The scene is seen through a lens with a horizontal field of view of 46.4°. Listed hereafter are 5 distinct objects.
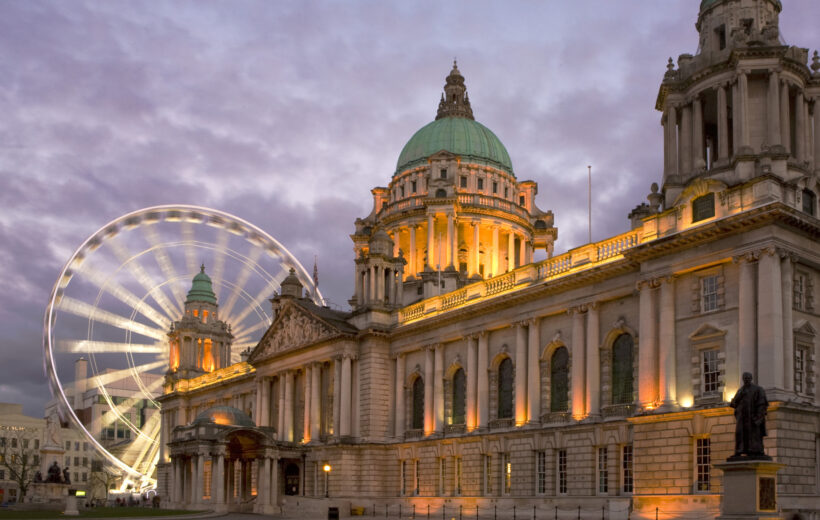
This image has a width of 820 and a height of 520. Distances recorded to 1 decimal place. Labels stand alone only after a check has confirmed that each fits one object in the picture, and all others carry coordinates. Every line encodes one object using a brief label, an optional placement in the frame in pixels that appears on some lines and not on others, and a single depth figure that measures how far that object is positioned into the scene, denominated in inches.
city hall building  1646.2
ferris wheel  3176.7
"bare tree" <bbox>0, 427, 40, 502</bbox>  5516.7
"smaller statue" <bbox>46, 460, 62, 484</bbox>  3228.3
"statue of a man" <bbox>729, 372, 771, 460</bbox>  1230.9
